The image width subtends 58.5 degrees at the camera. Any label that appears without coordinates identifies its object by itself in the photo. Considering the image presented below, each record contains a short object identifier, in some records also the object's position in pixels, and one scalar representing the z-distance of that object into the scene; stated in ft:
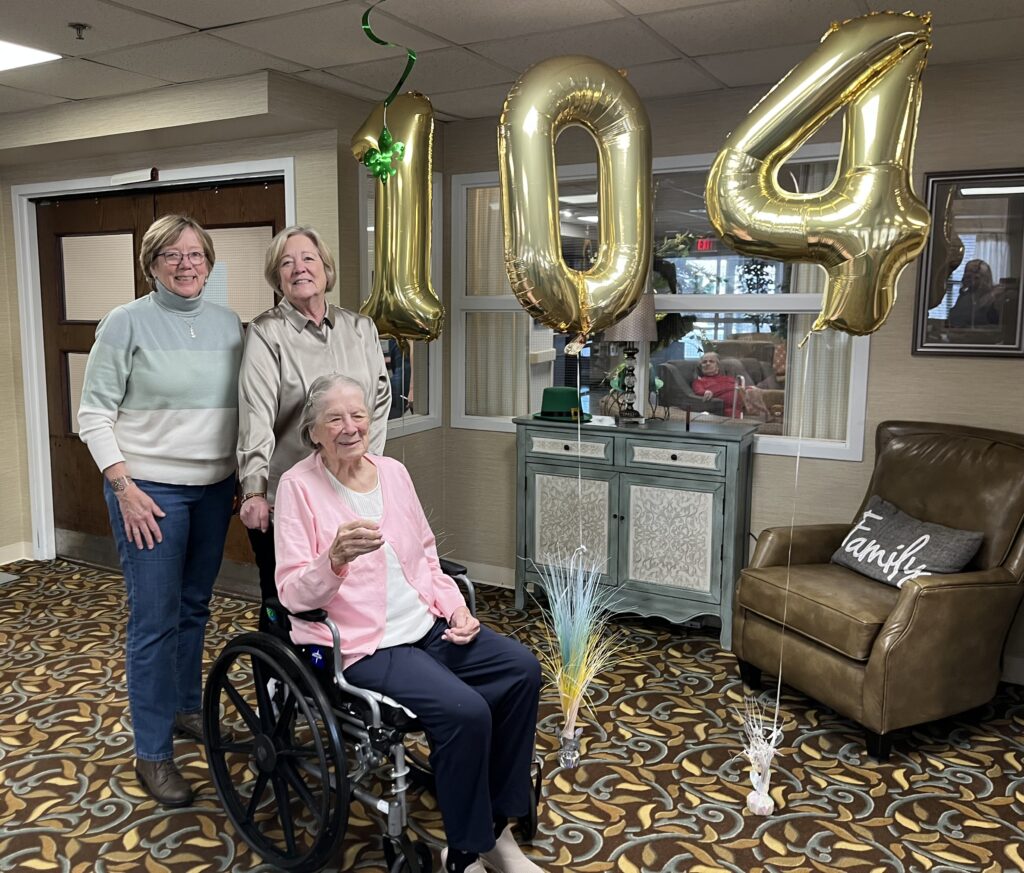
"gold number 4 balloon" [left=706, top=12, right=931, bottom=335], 4.09
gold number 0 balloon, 4.55
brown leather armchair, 9.11
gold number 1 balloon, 5.71
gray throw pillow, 9.84
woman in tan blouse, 8.05
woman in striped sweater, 7.90
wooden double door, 13.21
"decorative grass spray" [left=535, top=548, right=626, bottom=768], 8.66
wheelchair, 6.59
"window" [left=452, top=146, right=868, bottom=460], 12.19
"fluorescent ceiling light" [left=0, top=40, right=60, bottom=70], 10.02
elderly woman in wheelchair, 6.52
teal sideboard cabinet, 11.91
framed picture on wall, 10.73
